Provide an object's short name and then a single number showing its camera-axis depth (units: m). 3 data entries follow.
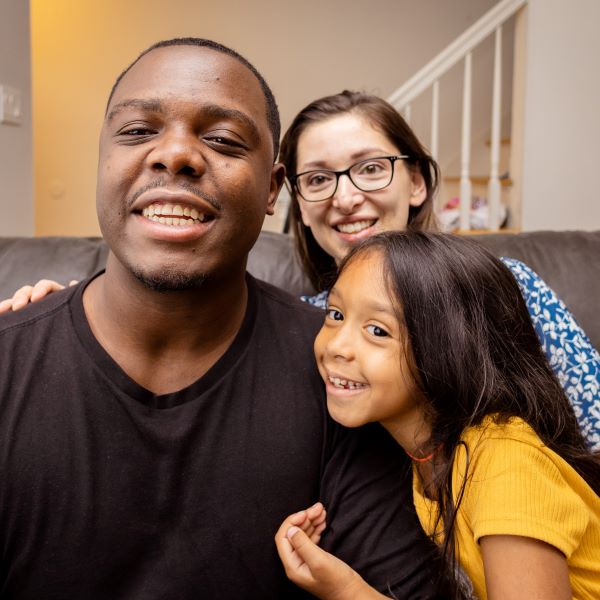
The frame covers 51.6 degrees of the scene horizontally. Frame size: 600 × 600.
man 0.89
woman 1.50
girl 0.89
